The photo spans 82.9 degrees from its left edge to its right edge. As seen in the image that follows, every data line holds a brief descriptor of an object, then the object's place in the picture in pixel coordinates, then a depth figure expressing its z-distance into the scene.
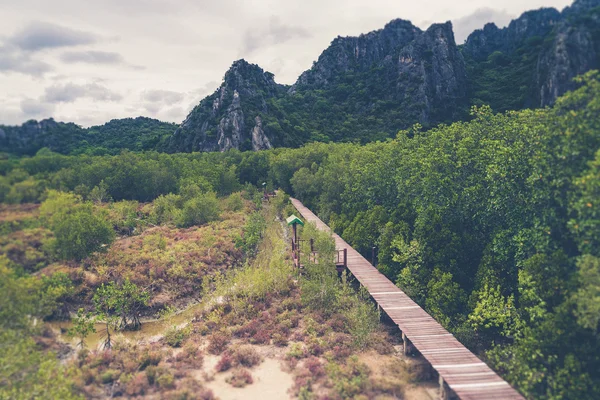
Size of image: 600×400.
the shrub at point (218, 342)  17.80
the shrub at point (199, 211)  39.72
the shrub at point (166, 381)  14.87
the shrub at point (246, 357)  16.70
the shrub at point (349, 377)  14.33
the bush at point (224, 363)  16.23
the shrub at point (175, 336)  18.59
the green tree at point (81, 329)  17.53
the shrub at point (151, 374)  15.35
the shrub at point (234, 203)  47.56
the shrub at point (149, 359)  16.55
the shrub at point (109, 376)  15.32
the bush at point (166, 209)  40.97
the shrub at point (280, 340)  18.37
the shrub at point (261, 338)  18.59
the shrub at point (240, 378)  15.11
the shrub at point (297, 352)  17.11
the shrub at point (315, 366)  15.59
